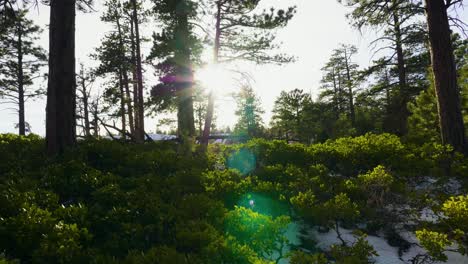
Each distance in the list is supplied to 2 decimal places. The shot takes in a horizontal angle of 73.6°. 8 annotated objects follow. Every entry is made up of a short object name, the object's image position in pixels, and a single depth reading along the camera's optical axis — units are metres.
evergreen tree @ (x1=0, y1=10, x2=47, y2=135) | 22.72
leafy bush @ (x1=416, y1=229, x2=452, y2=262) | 3.62
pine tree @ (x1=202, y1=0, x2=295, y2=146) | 12.91
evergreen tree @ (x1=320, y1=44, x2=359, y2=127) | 34.78
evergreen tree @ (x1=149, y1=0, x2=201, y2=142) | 12.89
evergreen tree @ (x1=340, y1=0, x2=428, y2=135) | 16.58
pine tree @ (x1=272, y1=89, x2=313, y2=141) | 25.75
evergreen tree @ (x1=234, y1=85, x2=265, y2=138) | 35.12
